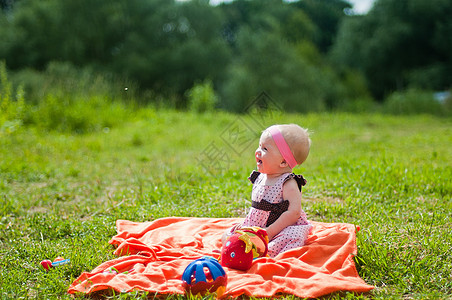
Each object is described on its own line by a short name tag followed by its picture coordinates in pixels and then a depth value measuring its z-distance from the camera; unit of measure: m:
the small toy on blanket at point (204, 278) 2.50
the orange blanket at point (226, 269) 2.56
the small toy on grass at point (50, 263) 2.96
